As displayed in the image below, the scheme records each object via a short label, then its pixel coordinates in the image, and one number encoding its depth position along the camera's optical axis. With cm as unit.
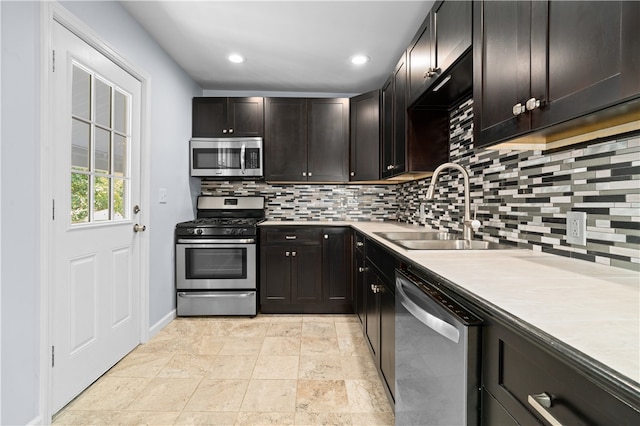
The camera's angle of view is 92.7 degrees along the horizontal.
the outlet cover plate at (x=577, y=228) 107
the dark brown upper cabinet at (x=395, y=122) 227
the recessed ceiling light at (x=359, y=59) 272
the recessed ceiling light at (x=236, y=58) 270
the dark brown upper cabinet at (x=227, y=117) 328
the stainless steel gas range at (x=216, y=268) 287
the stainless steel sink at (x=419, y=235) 204
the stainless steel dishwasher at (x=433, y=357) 71
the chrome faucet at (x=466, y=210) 163
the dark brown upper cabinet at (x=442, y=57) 138
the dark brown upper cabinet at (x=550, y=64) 67
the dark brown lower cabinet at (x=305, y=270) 300
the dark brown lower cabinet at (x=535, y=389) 42
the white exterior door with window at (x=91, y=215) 158
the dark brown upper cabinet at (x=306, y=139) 328
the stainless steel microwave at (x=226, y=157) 318
